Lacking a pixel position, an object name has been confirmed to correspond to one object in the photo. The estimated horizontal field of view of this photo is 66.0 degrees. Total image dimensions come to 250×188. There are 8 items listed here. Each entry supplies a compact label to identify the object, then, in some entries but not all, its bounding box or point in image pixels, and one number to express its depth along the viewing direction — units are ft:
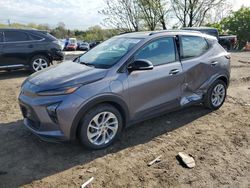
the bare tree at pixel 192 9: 65.80
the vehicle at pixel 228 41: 46.11
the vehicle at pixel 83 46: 84.69
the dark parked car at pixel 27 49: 20.59
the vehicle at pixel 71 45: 81.67
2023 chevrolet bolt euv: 8.43
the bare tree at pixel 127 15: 62.74
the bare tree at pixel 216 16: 68.97
